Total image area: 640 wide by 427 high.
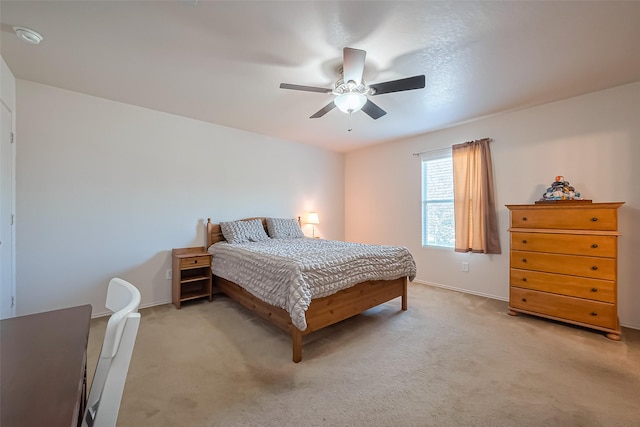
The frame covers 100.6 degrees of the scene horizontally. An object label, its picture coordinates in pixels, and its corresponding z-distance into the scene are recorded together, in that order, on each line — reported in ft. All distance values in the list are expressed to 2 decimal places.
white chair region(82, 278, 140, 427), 2.34
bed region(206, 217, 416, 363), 7.26
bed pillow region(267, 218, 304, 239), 13.96
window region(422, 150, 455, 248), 13.64
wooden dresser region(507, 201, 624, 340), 8.29
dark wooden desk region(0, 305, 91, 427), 1.83
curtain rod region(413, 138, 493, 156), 12.10
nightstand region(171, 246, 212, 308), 11.03
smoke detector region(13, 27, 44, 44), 6.30
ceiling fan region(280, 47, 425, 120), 6.60
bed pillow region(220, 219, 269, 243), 12.39
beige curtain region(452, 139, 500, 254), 11.91
